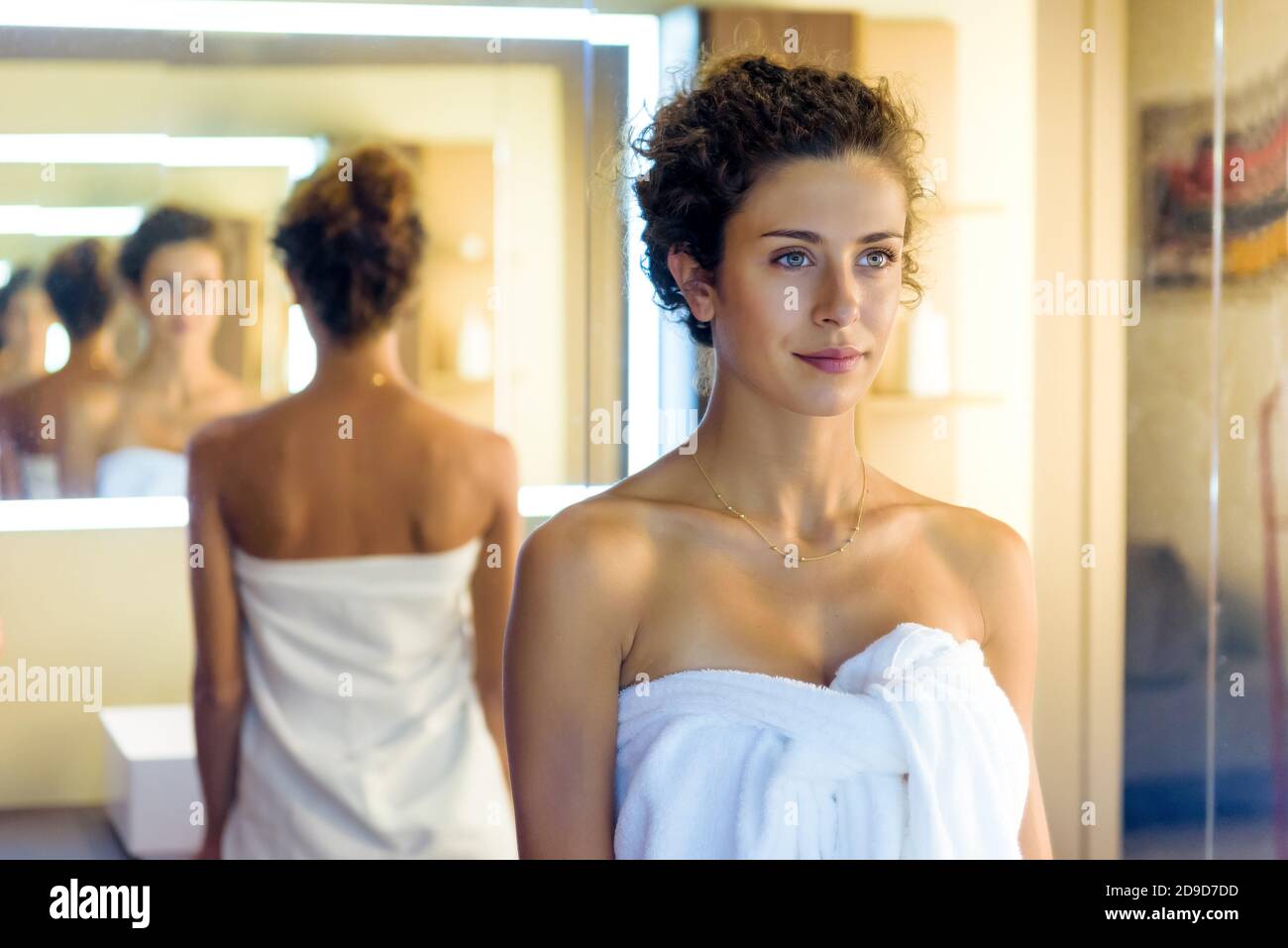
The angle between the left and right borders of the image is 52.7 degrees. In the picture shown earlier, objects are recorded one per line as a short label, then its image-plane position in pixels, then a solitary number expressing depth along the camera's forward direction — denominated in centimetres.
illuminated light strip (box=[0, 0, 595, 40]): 129
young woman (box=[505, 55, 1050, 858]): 89
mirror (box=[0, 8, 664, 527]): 129
